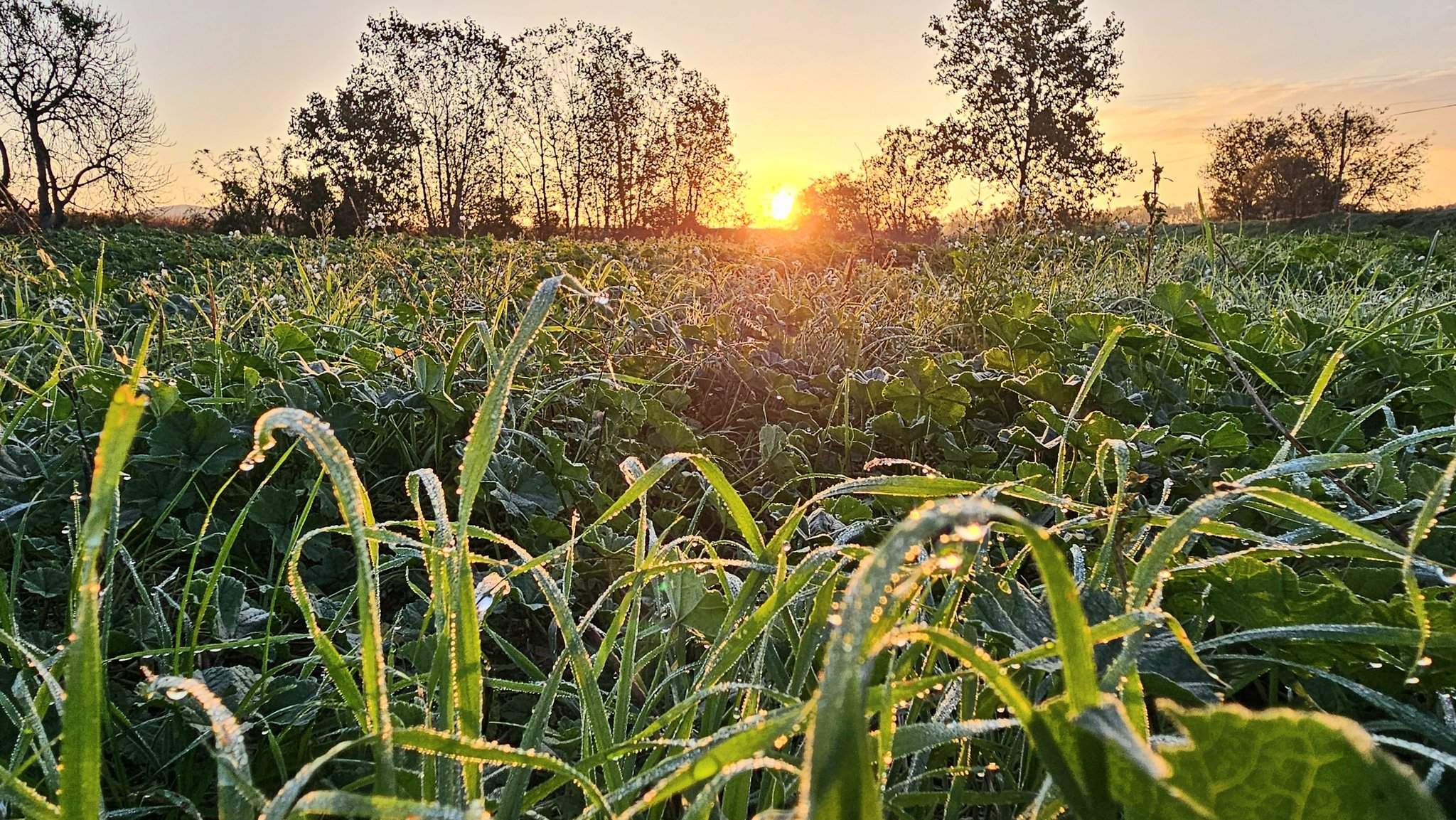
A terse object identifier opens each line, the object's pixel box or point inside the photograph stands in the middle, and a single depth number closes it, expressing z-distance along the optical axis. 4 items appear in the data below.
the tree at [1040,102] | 23.02
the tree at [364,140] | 28.84
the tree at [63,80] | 21.45
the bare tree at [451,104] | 30.61
